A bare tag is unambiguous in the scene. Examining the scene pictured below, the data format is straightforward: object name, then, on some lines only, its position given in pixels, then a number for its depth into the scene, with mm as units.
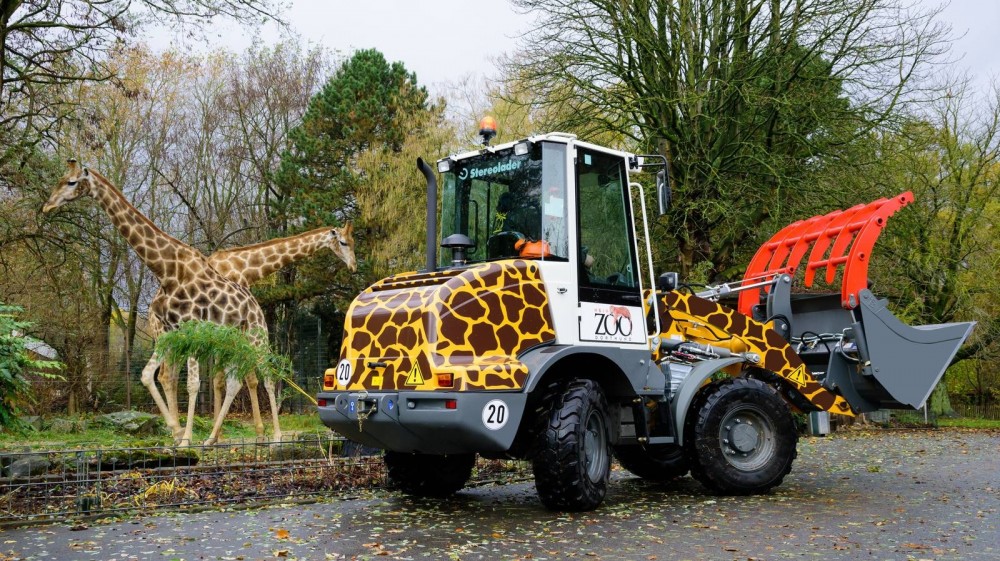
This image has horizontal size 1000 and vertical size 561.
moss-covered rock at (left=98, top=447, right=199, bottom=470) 8789
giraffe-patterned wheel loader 7281
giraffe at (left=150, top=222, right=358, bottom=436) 13391
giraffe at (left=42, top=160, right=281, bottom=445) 11789
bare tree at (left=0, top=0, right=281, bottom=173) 13391
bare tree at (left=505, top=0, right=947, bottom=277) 16844
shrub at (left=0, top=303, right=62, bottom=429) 7469
